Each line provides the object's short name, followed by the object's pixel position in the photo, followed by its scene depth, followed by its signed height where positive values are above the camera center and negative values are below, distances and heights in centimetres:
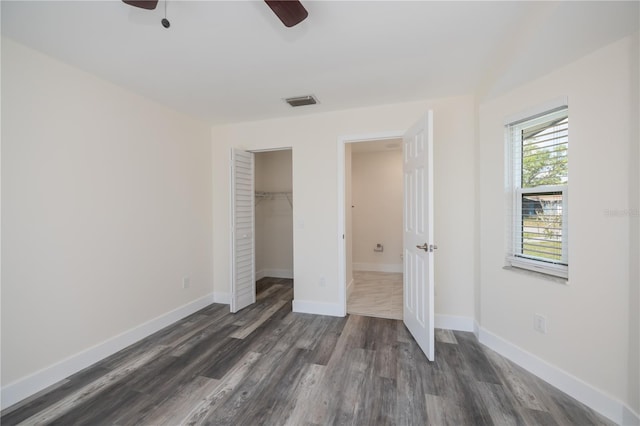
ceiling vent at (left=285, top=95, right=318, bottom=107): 270 +117
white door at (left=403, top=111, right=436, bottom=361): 216 -22
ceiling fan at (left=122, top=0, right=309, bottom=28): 125 +101
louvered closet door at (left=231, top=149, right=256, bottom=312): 320 -26
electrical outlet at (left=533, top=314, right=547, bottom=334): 194 -87
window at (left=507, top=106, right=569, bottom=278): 190 +14
